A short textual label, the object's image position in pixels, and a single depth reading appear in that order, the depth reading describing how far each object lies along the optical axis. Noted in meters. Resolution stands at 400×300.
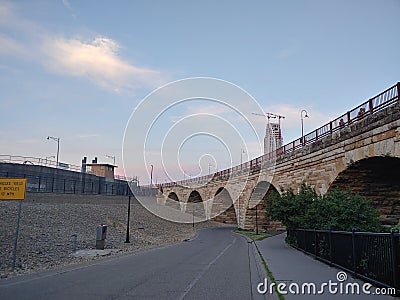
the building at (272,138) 58.12
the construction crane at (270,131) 61.10
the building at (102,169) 83.35
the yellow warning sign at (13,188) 14.44
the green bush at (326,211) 16.84
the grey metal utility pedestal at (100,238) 22.06
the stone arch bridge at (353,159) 15.27
